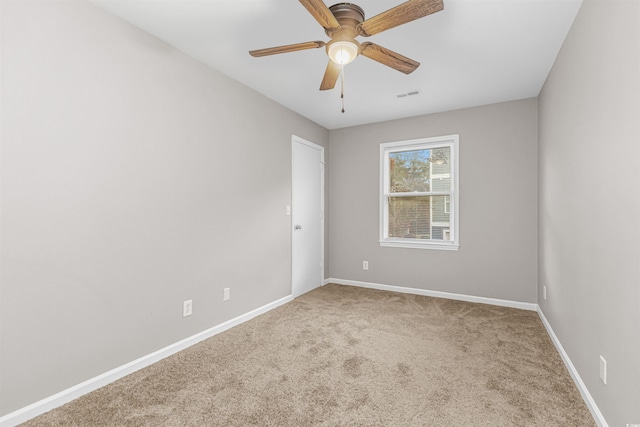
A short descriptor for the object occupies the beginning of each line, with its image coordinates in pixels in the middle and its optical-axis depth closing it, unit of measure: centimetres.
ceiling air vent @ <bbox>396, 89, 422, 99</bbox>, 342
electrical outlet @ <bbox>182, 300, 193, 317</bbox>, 263
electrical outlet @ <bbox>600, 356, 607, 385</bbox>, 160
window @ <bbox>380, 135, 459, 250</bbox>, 412
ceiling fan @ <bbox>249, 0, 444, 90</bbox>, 149
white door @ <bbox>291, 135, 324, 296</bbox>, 409
